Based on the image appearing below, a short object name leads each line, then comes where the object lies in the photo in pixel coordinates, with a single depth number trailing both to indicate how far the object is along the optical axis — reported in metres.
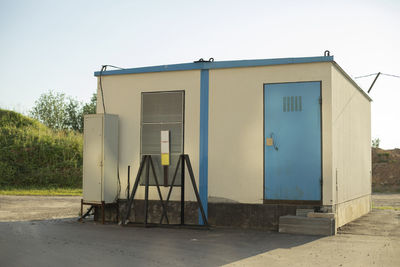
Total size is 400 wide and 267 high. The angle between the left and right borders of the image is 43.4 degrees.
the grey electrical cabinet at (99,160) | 11.41
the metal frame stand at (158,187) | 10.95
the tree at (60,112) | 44.94
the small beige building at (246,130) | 10.48
